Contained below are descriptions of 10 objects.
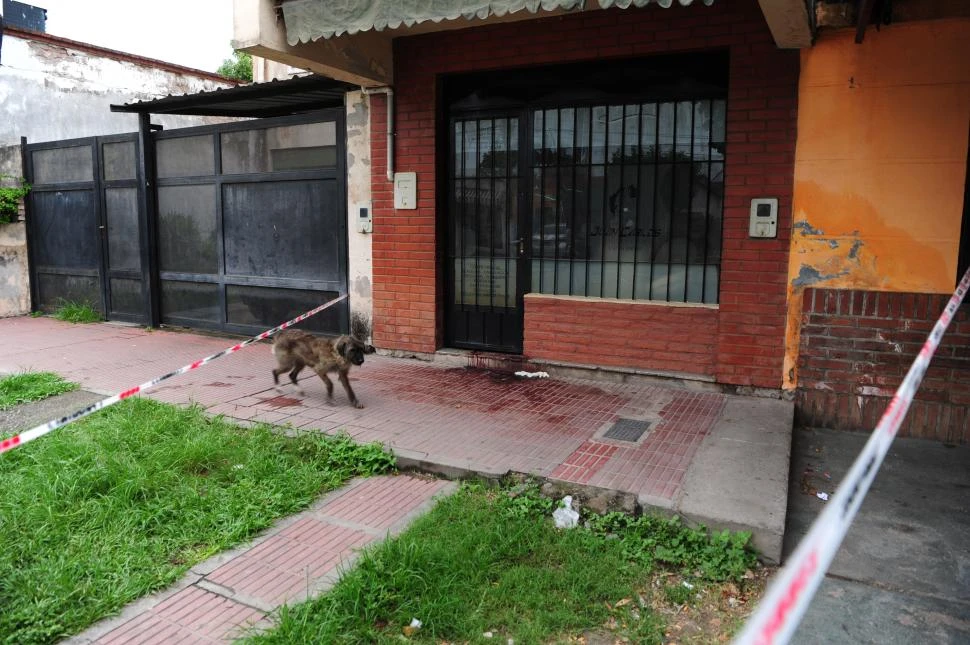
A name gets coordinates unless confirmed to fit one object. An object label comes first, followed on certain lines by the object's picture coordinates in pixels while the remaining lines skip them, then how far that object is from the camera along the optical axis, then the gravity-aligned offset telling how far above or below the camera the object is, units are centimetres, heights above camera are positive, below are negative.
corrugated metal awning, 755 +166
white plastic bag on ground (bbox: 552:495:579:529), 389 -158
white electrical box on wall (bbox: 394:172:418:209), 729 +51
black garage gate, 814 +27
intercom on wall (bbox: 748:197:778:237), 573 +20
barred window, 623 +38
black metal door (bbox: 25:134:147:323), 998 +12
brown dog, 562 -99
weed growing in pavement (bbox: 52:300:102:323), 1048 -122
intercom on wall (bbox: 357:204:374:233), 763 +19
